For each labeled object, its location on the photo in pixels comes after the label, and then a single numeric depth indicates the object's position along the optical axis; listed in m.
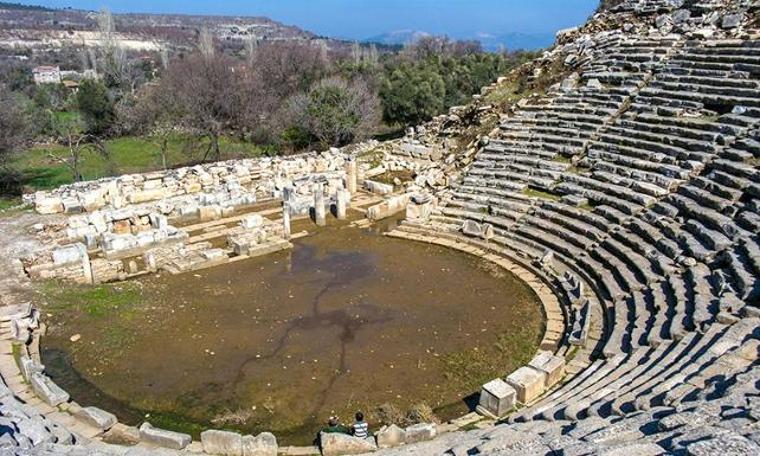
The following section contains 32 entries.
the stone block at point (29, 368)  11.37
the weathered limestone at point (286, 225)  19.06
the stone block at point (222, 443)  9.08
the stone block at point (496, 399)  10.00
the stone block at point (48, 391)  10.67
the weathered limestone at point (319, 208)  20.52
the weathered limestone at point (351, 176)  23.62
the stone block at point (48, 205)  20.58
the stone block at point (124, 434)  9.66
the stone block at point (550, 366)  10.81
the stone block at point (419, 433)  9.23
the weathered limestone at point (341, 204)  21.00
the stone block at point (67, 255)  16.27
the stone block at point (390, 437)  9.11
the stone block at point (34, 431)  8.70
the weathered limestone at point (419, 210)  20.14
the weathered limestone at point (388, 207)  21.03
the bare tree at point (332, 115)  33.12
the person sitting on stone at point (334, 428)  9.38
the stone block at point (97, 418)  9.92
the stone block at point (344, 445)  9.09
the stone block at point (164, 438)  9.32
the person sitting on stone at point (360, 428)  9.21
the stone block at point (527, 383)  10.34
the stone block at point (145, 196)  21.86
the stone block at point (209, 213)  20.84
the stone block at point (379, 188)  23.69
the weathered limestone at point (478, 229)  18.25
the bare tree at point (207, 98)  35.34
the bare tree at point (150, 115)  36.12
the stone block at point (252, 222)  19.19
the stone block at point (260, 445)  9.09
